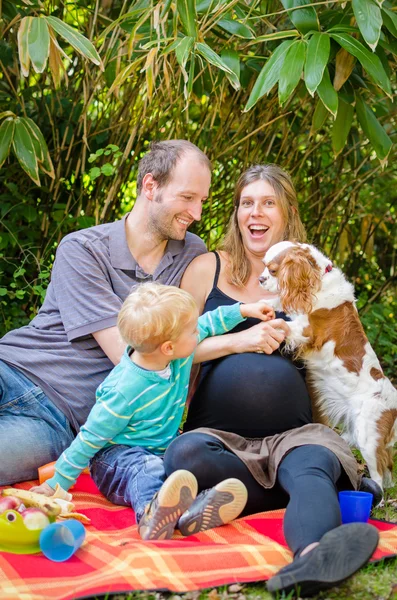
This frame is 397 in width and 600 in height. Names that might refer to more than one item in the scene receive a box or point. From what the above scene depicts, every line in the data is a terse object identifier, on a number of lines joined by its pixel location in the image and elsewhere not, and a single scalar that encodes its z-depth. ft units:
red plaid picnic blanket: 7.23
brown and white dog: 10.97
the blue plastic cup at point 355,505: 9.11
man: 10.41
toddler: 8.61
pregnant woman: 7.04
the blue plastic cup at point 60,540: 7.84
